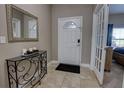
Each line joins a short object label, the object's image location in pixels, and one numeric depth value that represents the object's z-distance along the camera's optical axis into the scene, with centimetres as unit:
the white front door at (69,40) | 325
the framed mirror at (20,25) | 155
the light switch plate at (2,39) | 139
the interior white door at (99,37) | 188
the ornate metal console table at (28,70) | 158
